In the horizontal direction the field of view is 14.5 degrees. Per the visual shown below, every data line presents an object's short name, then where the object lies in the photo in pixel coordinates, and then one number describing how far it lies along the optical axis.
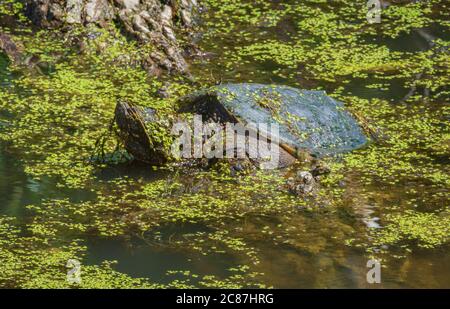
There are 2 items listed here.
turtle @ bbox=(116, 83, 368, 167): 12.93
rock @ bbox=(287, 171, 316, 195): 11.81
